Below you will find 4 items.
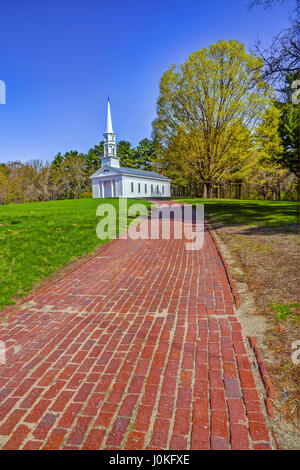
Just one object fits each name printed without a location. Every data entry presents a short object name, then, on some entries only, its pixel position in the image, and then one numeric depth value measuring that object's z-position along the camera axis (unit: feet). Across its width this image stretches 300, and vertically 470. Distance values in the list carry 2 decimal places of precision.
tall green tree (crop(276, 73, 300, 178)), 80.18
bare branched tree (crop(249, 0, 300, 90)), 26.99
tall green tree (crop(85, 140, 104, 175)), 221.46
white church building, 137.18
